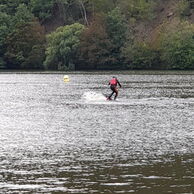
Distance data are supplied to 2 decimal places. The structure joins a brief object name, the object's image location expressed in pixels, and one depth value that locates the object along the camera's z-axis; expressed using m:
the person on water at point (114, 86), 63.00
